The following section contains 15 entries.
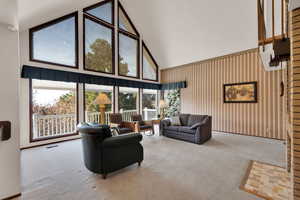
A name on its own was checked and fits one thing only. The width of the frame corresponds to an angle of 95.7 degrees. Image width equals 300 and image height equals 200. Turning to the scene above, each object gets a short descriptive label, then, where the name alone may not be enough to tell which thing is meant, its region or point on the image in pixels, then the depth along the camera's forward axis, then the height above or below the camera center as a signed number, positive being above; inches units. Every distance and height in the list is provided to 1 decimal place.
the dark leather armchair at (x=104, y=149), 91.3 -35.2
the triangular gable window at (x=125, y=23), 249.0 +145.4
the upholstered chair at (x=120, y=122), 188.2 -33.6
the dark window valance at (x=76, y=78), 153.6 +30.3
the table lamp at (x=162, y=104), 235.0 -8.6
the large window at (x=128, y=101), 248.5 -3.7
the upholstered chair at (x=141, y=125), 188.1 -38.2
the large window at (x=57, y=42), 161.8 +73.6
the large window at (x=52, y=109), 164.6 -12.7
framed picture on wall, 195.9 +9.7
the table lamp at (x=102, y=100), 139.6 -0.8
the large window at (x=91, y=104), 203.9 -7.1
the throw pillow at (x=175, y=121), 200.7 -32.9
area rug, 74.7 -52.4
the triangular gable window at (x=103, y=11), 207.5 +142.3
